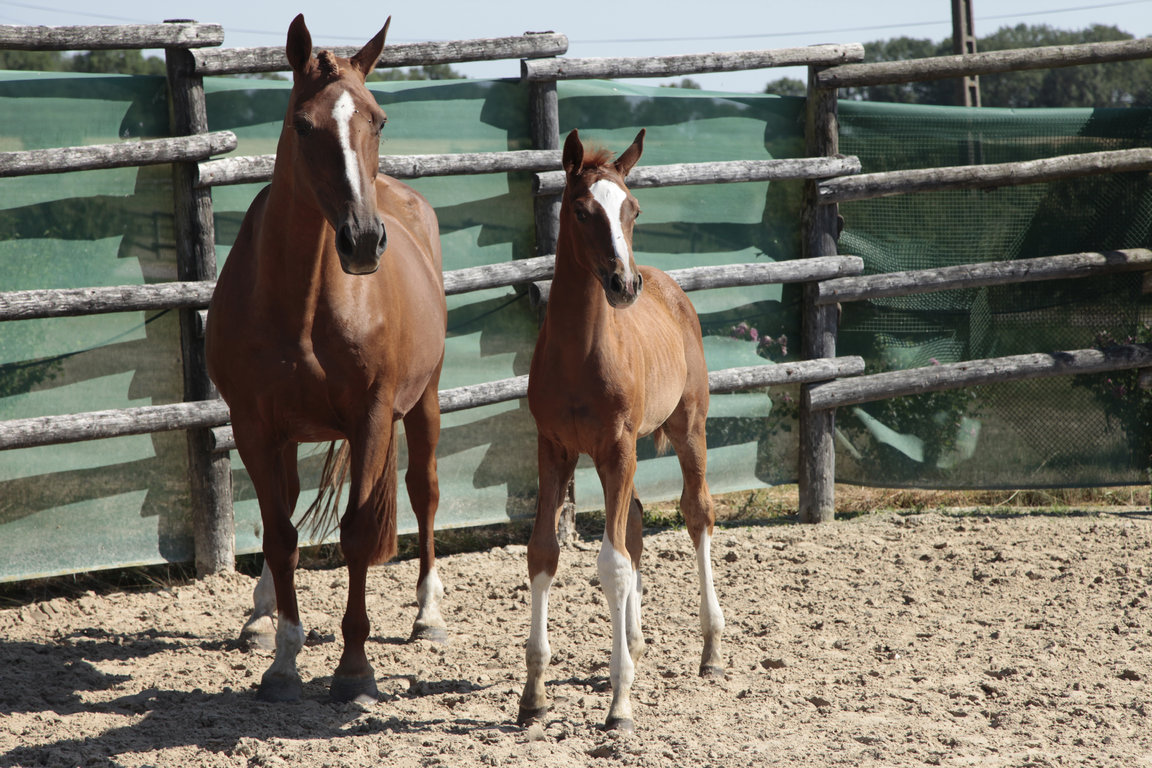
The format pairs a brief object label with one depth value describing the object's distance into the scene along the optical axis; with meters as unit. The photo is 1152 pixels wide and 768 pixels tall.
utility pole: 27.47
